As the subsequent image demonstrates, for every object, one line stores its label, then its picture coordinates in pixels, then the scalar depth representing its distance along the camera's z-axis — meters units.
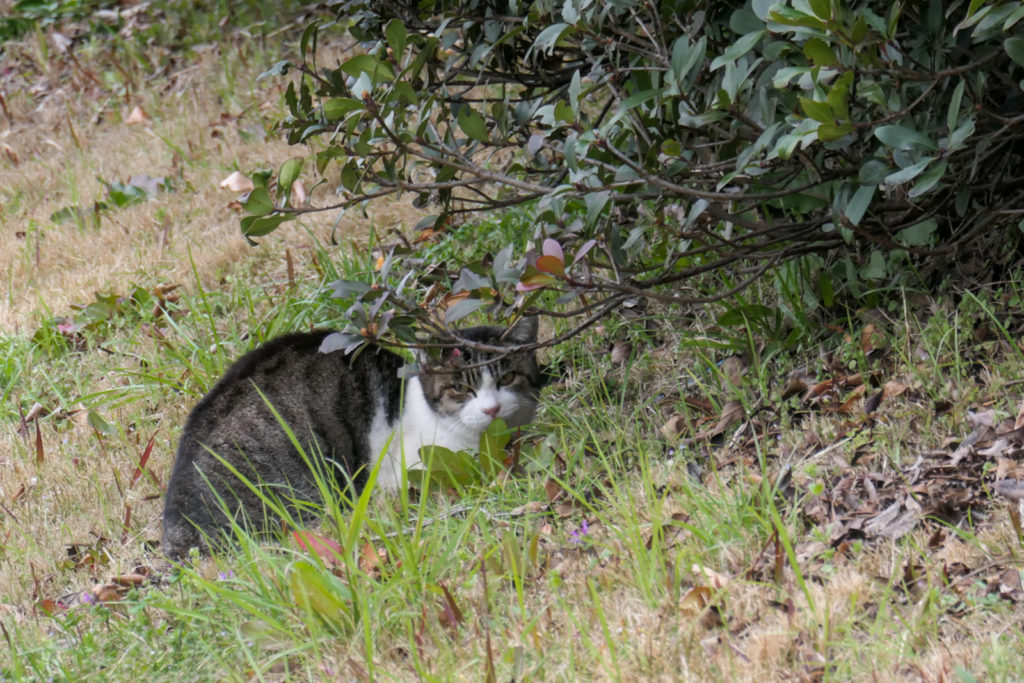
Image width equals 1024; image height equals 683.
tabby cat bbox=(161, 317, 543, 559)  7.11
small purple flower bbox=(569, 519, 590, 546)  5.65
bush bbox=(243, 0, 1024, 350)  5.36
